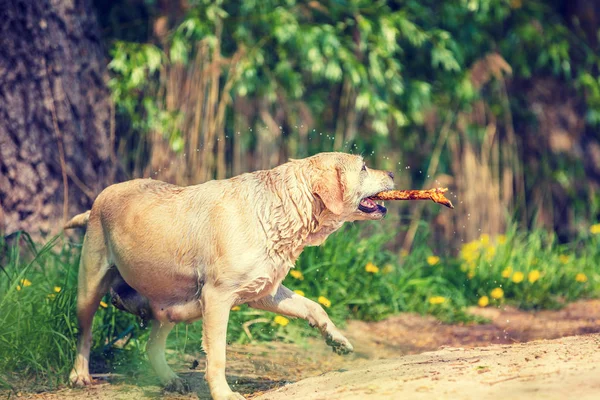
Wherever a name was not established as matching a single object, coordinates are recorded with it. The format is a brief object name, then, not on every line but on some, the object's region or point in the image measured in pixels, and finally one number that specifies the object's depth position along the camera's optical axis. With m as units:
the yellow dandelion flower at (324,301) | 14.00
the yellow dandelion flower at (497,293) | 16.02
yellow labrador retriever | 10.13
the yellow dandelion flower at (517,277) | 16.53
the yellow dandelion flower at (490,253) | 17.54
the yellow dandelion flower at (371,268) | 15.25
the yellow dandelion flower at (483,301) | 15.96
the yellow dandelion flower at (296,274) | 14.24
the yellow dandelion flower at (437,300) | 15.59
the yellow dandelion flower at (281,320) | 13.64
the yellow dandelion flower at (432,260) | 16.94
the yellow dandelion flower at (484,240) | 17.53
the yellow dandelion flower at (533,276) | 16.44
